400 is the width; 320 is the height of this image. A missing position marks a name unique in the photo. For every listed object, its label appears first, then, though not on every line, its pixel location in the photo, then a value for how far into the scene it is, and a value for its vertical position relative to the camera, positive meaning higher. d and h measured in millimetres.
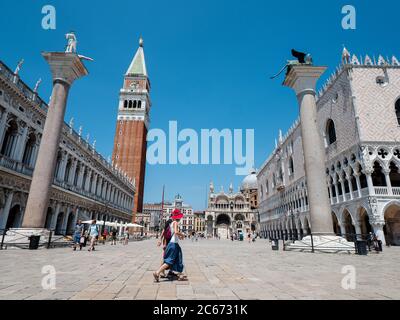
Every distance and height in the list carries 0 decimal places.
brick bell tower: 70125 +29697
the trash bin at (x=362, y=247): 13430 -597
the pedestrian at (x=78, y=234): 15328 -322
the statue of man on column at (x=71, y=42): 18281 +13286
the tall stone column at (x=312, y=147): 15148 +5480
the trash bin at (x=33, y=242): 13241 -743
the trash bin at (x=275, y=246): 17328 -846
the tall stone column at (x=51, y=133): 14469 +5769
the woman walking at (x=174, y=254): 5631 -534
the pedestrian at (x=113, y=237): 26498 -779
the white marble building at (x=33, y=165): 20016 +6868
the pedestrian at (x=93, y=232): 14323 -170
